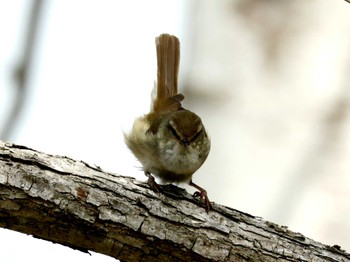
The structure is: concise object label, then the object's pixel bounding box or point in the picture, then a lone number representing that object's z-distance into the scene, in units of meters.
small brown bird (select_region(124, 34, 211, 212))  8.27
